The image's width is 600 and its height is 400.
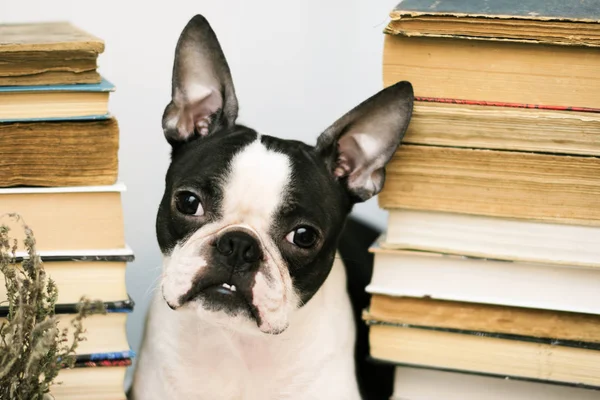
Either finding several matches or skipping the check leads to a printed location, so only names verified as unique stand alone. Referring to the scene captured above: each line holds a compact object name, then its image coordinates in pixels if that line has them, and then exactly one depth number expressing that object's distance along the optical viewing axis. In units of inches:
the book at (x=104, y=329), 36.7
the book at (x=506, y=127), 36.3
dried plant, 32.4
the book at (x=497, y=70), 36.2
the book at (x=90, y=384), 36.8
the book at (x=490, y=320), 37.6
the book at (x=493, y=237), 37.2
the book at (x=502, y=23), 35.7
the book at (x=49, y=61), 35.1
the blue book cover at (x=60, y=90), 35.4
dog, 35.5
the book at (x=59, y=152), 35.7
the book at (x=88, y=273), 36.4
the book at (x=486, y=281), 37.5
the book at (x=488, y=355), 37.7
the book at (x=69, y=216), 36.1
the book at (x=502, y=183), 36.8
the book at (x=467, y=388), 38.7
